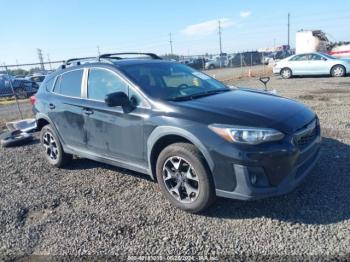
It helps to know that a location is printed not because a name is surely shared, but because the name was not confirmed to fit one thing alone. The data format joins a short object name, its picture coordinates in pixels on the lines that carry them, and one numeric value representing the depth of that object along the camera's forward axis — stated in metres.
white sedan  17.66
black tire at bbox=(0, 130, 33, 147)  7.78
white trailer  29.50
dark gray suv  3.41
